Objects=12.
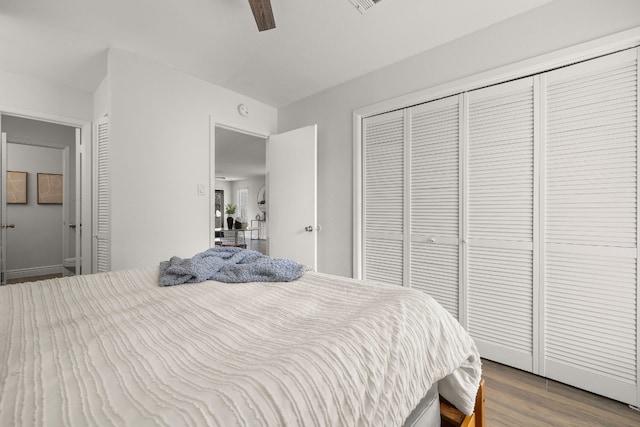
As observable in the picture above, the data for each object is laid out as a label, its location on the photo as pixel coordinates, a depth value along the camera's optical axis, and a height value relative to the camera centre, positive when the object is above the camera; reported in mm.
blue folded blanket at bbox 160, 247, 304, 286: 1394 -297
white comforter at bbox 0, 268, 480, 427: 509 -350
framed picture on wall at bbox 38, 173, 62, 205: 4652 +384
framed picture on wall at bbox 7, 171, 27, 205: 4403 +373
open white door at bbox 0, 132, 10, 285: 3227 +128
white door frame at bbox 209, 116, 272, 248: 2980 +369
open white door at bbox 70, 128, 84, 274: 3416 +76
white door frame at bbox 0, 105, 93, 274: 3186 +298
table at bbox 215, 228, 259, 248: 6912 -790
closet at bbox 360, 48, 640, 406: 1674 -20
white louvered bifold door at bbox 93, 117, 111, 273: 2602 +106
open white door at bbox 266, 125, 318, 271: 3068 +199
